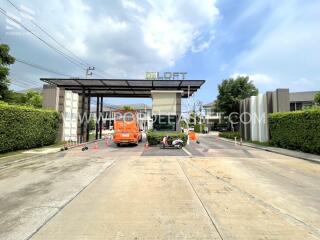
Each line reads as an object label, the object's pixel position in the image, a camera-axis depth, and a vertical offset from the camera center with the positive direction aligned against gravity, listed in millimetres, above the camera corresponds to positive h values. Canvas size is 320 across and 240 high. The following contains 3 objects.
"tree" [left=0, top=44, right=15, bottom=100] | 22922 +5043
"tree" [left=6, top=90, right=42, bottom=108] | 35344 +4004
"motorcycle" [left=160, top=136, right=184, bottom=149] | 20391 -1007
